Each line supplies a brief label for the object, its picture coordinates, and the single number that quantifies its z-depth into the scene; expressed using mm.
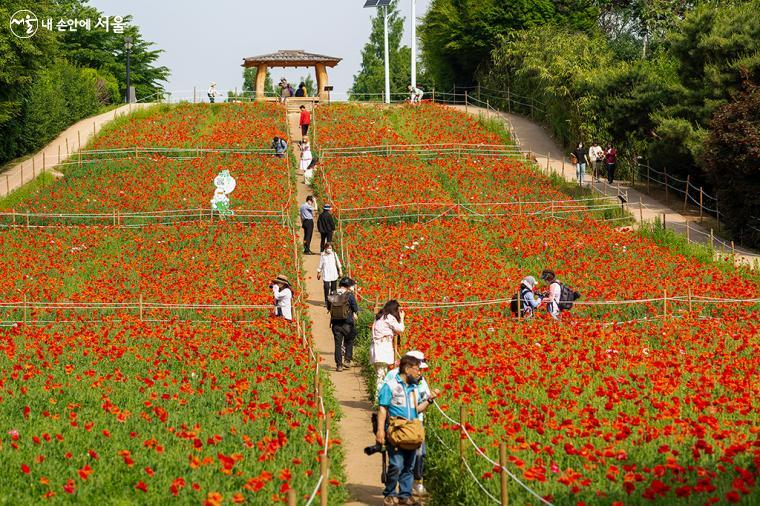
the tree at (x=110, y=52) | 78544
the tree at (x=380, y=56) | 94062
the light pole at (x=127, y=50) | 64125
